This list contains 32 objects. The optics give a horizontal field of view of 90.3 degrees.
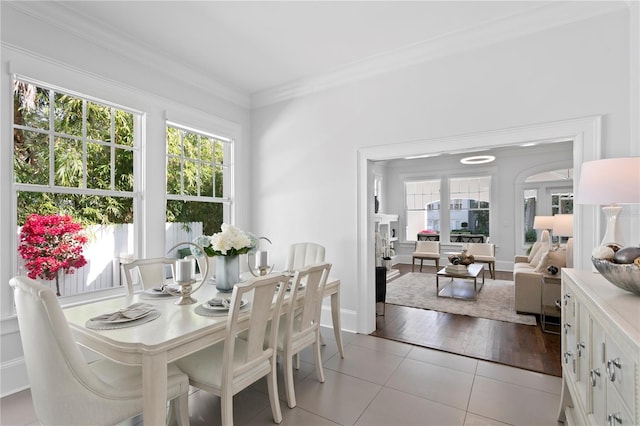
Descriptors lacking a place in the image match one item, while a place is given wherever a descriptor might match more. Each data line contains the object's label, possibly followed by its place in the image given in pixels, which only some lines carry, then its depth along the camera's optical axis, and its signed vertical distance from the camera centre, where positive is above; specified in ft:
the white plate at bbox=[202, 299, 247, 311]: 6.42 -1.97
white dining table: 4.79 -2.09
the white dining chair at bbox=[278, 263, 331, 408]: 7.39 -2.89
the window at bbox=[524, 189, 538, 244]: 25.73 -0.13
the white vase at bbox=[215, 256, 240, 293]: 8.32 -1.61
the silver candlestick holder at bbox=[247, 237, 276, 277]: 9.29 -1.55
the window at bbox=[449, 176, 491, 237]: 27.66 +0.63
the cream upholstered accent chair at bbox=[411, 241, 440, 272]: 25.59 -3.24
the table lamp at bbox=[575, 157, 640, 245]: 6.49 +0.55
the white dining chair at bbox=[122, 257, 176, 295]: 8.42 -1.71
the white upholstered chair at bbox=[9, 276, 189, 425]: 4.20 -2.28
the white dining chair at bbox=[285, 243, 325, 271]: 11.64 -1.64
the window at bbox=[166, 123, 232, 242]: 12.69 +1.27
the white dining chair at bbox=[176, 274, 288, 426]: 5.69 -2.92
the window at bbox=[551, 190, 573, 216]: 24.99 +0.74
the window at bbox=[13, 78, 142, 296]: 8.82 +1.34
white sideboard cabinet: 3.36 -1.91
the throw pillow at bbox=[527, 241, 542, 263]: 18.98 -2.34
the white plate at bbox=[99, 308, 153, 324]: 5.67 -1.97
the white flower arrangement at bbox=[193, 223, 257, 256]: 7.79 -0.79
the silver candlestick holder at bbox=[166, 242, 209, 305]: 6.97 -1.50
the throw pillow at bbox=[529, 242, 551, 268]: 17.38 -2.40
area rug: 14.29 -4.66
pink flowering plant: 8.80 -1.00
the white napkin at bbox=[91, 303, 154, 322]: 5.82 -1.94
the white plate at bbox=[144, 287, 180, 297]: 7.78 -2.01
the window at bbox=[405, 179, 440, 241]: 29.67 +0.41
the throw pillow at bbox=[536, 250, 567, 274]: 12.98 -2.01
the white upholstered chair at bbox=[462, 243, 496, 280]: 23.04 -3.13
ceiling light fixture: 23.16 +3.89
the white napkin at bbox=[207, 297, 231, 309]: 6.62 -1.93
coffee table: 17.22 -4.61
